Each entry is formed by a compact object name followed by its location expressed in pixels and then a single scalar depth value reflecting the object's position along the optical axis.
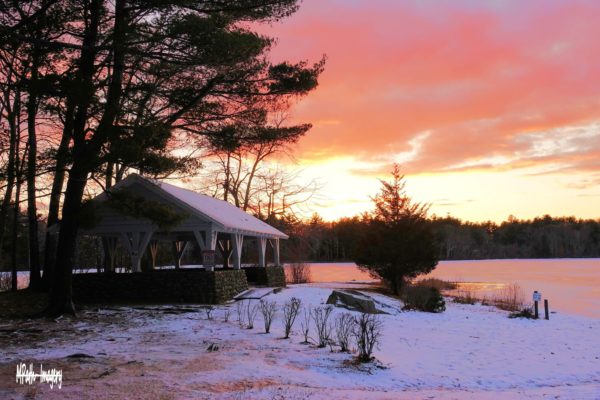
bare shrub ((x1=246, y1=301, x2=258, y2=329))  12.52
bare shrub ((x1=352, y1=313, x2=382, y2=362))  8.69
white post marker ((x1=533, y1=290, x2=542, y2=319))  18.05
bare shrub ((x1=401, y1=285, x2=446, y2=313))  18.66
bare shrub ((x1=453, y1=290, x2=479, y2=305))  23.75
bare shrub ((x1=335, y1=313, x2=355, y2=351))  9.81
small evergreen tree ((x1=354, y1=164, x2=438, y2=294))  24.91
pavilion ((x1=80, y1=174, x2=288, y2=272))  18.05
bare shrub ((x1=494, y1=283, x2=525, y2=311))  22.39
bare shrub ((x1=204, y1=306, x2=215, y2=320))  13.80
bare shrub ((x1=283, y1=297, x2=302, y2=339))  11.16
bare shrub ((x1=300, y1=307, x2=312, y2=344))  10.77
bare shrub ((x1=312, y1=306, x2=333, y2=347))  10.26
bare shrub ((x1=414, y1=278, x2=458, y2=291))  32.75
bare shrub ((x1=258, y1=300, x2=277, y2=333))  11.79
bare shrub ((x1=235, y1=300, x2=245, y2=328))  13.05
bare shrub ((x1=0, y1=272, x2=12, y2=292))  25.50
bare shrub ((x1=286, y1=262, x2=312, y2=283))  34.44
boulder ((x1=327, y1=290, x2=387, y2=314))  16.93
